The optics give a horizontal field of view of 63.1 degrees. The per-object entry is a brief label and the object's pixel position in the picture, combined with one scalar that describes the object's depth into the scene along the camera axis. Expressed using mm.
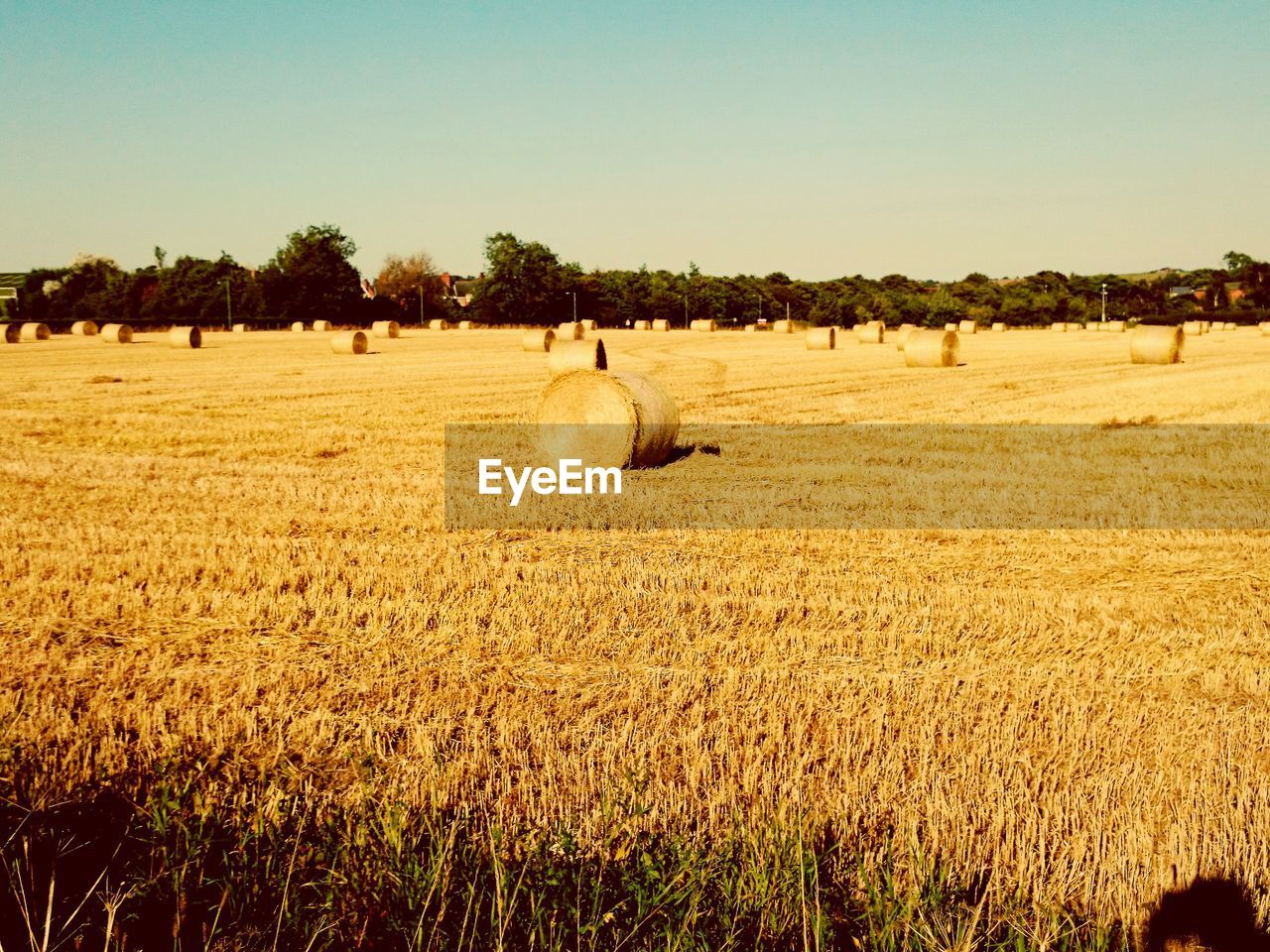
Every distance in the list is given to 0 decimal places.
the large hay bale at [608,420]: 13000
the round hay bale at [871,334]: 52153
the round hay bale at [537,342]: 42594
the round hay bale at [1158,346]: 34438
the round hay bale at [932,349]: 32125
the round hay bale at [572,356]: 27453
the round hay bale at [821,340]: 46000
